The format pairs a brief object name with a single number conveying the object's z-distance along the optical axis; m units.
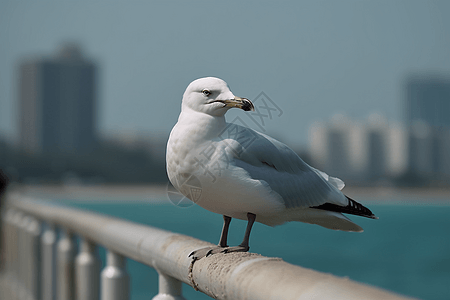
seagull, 5.10
